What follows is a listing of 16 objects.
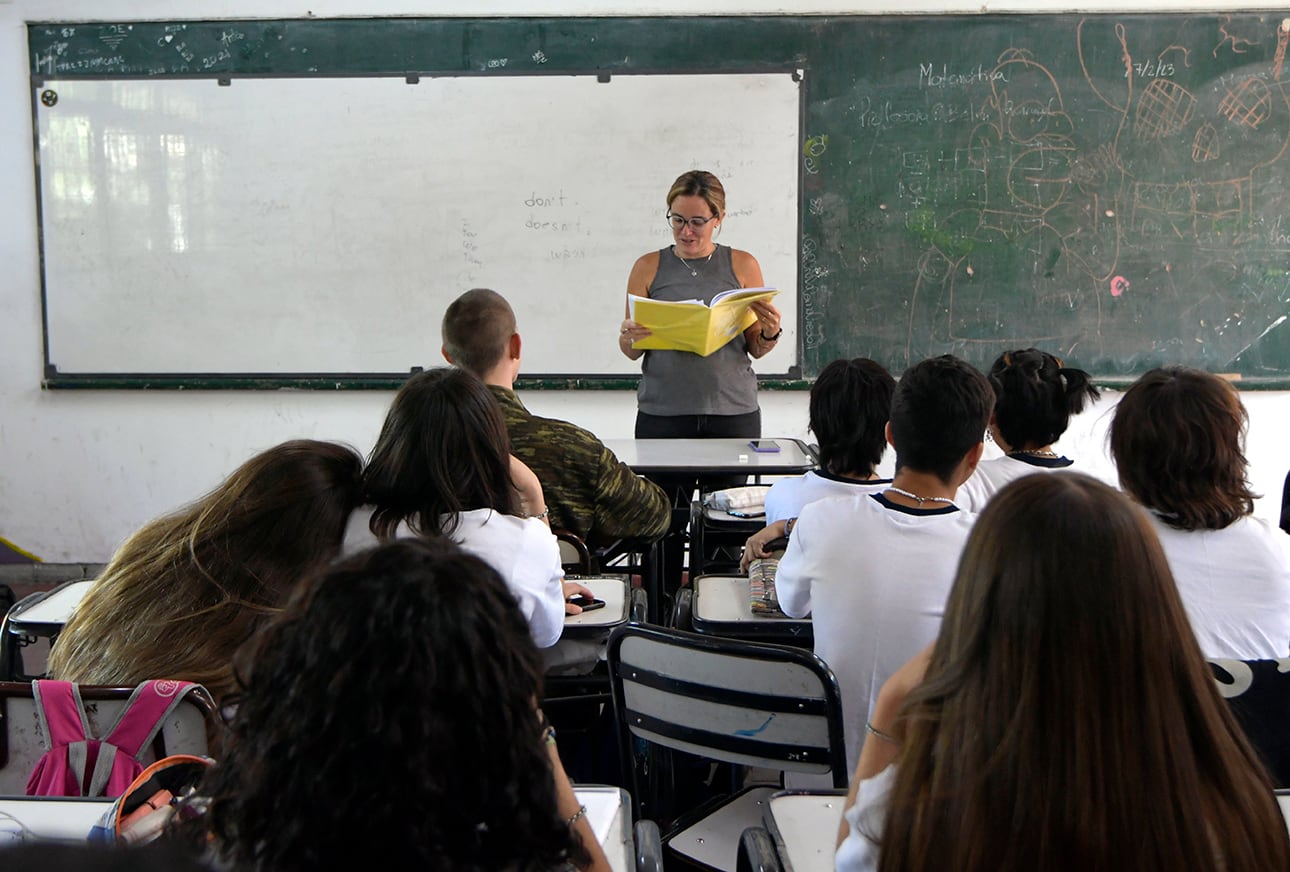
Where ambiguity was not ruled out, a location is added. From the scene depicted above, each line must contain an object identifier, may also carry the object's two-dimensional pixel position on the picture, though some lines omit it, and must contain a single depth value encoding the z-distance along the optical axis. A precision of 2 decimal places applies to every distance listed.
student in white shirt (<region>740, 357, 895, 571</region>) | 2.49
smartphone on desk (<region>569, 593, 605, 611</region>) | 2.35
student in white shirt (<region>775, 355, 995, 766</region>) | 1.81
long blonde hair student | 1.59
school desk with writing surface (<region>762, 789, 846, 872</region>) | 1.29
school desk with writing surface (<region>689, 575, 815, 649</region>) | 2.23
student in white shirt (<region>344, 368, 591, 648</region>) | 1.92
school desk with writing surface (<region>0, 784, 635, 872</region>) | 1.31
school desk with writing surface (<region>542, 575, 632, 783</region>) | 2.22
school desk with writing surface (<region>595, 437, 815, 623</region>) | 3.42
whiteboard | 4.80
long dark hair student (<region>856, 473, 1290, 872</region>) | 0.93
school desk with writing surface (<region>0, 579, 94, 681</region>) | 2.25
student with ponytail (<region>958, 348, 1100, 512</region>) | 2.71
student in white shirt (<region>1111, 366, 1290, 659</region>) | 1.90
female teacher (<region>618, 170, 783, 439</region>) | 4.04
